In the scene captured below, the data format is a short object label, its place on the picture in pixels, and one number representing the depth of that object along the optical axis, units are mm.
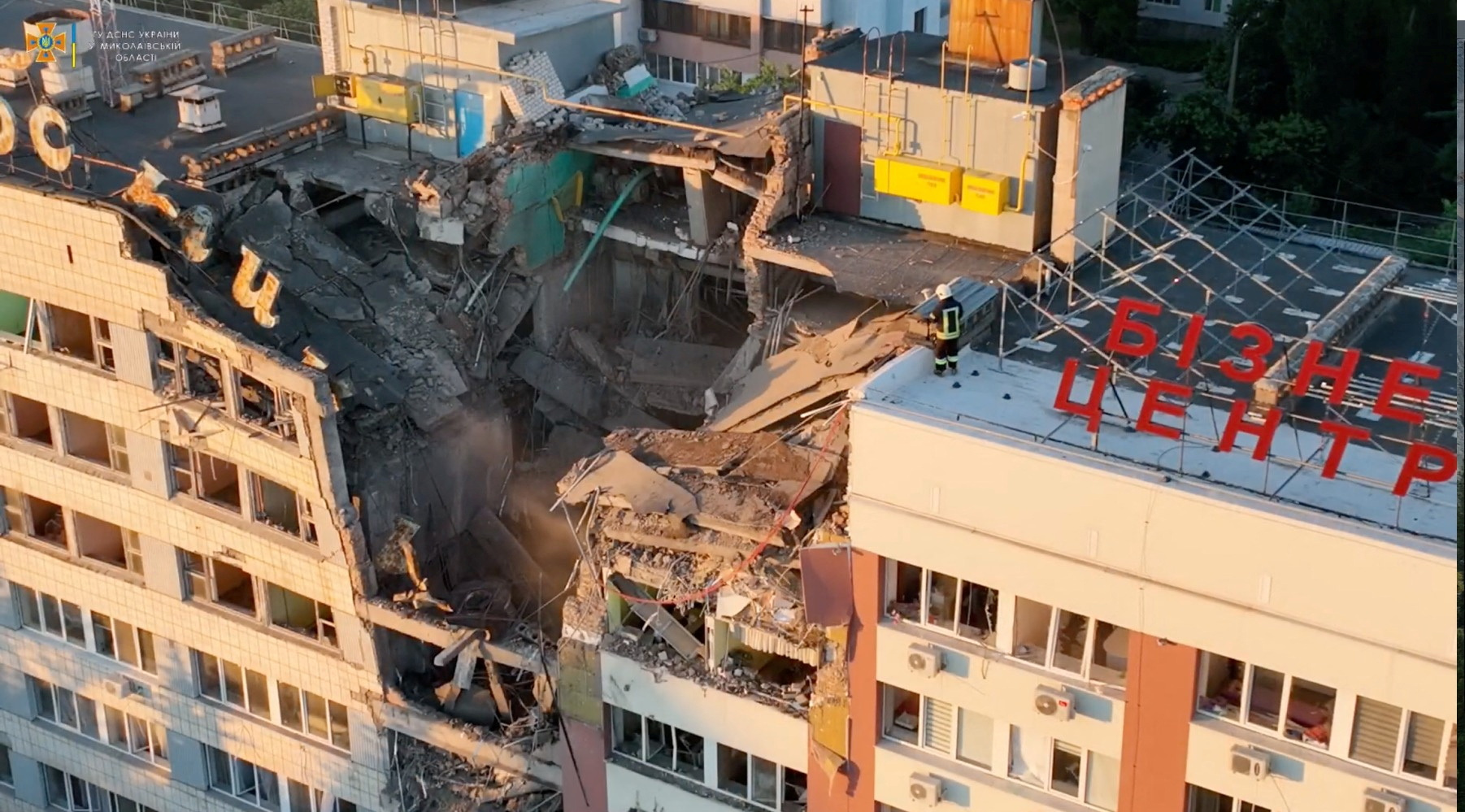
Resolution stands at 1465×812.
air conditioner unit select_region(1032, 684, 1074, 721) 33406
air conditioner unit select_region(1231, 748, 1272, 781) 31734
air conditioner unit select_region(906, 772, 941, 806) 35562
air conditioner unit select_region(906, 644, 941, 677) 34500
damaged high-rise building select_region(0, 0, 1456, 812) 32156
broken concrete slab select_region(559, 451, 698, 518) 37250
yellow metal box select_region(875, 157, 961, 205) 41156
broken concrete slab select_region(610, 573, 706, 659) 38406
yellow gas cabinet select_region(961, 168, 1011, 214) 40625
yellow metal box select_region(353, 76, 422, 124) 47594
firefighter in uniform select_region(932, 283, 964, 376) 35000
